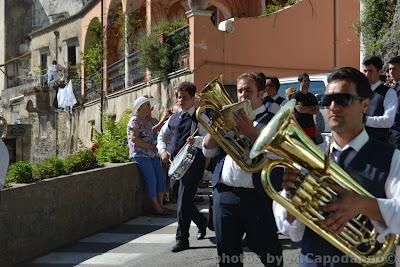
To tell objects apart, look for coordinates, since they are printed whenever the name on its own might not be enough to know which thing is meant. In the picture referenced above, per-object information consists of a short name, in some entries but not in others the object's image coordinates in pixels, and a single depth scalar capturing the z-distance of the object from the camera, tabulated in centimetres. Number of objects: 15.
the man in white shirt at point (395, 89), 626
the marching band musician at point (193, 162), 648
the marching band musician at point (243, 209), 431
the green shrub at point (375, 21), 1055
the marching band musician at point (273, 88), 741
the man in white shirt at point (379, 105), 580
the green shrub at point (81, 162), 799
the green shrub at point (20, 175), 698
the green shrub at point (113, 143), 940
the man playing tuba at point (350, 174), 252
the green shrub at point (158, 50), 1442
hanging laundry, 2486
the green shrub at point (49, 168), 725
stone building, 1353
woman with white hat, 868
